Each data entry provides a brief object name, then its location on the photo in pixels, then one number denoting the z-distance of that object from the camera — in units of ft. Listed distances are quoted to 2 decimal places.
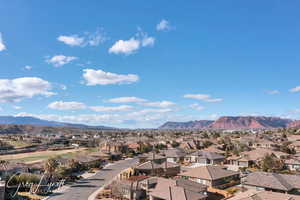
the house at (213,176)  147.38
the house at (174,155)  257.75
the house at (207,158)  230.07
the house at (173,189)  111.65
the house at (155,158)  237.59
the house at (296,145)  288.63
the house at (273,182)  124.01
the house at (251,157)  220.23
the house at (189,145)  340.59
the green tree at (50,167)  166.71
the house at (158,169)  187.42
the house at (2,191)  111.97
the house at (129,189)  130.52
